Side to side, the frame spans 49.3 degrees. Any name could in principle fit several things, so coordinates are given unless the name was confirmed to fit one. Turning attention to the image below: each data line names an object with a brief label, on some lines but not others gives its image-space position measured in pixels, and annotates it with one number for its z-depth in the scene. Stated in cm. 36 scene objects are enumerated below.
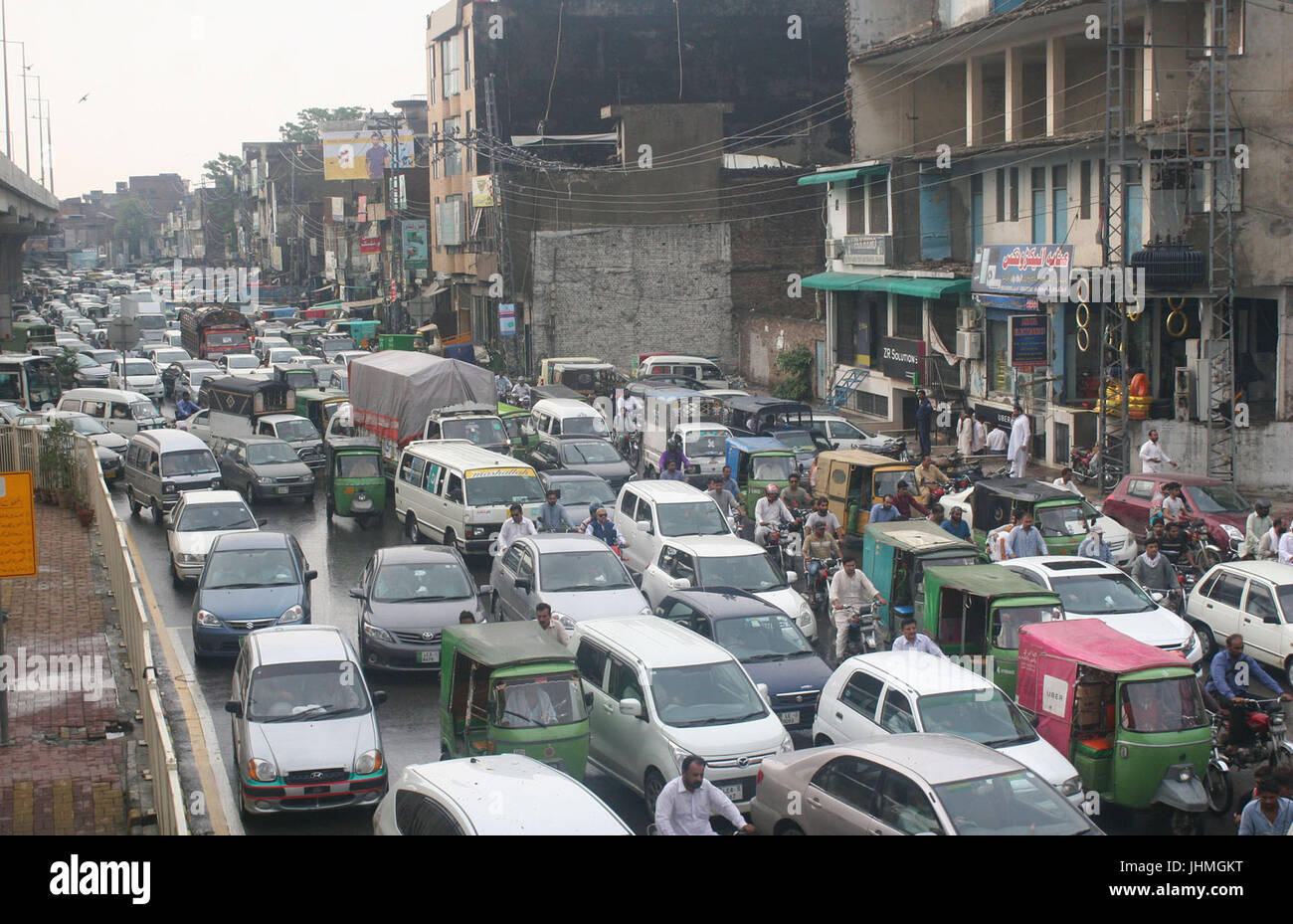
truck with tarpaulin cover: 3108
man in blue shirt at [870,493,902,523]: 2034
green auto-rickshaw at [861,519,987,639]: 1709
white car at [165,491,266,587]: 2123
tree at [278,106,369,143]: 14375
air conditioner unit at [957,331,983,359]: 3544
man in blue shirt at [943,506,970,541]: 1925
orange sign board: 1416
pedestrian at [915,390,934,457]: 3131
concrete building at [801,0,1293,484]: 2772
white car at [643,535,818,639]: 1739
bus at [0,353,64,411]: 4166
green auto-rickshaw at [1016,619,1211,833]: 1169
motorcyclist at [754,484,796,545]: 2169
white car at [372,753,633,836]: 860
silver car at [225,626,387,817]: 1200
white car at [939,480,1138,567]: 2030
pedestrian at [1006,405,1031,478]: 2864
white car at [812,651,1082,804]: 1149
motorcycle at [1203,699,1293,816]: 1205
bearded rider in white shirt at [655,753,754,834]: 981
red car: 2092
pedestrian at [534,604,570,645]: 1431
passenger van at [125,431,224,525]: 2697
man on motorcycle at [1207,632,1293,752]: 1305
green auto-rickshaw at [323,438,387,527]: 2706
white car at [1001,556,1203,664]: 1526
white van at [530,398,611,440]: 3103
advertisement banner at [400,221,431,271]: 7250
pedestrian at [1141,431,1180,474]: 2522
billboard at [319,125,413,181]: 10706
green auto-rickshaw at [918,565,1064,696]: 1434
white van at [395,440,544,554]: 2300
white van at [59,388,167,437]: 3572
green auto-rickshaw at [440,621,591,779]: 1206
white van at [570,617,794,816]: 1200
